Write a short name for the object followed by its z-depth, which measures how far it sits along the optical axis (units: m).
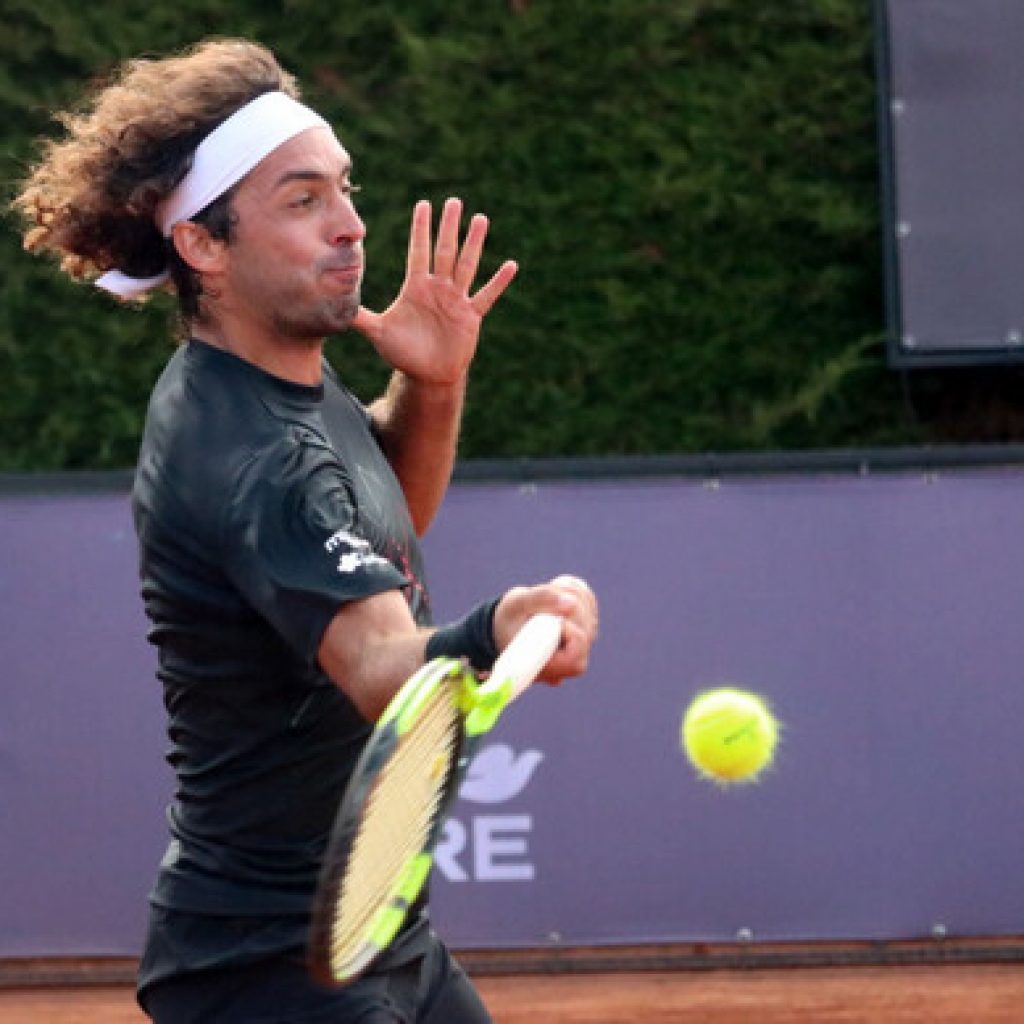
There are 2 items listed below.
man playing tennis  5.71
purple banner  13.80
